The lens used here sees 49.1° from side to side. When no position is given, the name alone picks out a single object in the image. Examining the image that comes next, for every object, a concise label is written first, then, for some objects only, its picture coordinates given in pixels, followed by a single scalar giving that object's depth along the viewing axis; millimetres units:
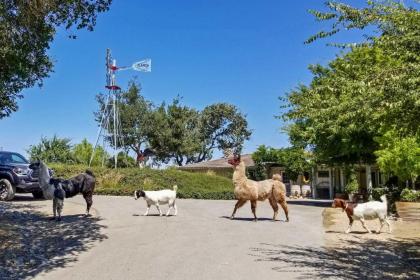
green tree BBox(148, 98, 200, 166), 55656
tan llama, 15773
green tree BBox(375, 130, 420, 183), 20312
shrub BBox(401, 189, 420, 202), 31453
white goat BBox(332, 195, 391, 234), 13609
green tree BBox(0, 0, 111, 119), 10852
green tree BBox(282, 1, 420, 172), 7500
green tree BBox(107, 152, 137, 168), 52734
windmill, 36500
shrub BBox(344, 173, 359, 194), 33162
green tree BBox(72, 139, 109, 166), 53469
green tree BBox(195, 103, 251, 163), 65381
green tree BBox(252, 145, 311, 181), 41212
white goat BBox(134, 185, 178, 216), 15836
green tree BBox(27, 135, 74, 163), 51406
